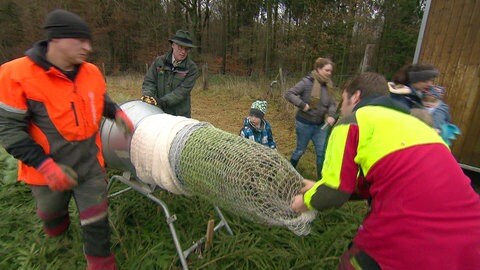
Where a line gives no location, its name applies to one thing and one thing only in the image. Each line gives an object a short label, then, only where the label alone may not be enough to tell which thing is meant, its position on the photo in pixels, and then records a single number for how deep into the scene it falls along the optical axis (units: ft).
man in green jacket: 10.69
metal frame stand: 6.98
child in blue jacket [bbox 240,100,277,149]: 11.08
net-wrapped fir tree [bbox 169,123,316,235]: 5.26
